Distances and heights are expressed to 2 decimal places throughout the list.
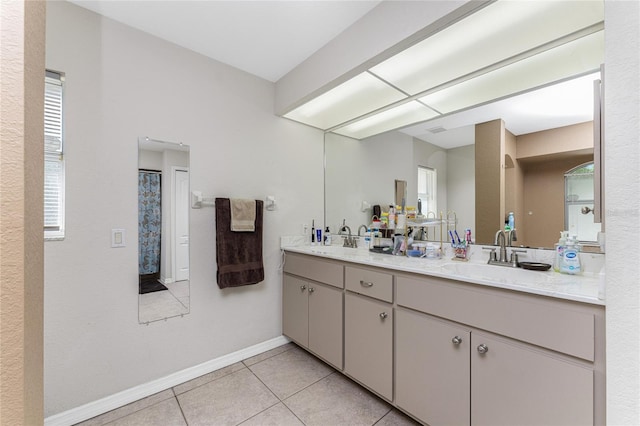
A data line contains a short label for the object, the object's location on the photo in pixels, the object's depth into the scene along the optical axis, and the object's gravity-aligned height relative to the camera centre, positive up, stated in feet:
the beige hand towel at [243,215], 6.71 -0.05
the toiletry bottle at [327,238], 8.74 -0.86
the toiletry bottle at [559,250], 4.36 -0.63
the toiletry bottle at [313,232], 8.71 -0.65
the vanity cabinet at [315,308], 6.07 -2.54
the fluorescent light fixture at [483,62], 4.20 +3.20
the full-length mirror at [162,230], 5.74 -0.40
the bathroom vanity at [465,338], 3.02 -1.95
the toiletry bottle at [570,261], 4.14 -0.79
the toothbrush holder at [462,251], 5.60 -0.84
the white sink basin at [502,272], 3.93 -1.07
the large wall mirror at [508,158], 4.72 +1.30
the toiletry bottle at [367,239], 7.79 -0.80
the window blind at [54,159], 4.73 +1.02
